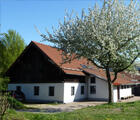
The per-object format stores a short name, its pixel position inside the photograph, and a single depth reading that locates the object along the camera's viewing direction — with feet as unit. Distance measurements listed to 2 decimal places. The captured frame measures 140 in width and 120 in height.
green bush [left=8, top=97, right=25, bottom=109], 60.50
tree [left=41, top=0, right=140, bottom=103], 54.70
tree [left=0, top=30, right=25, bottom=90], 127.65
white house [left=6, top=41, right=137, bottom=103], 83.41
